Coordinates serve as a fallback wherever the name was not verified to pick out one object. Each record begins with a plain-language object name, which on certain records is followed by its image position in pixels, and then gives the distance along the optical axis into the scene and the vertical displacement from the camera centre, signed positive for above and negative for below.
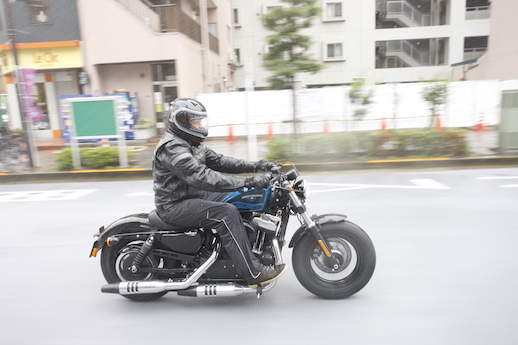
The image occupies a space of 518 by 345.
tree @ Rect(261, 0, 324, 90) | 9.92 +1.56
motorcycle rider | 2.85 -0.59
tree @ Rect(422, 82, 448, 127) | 10.12 +0.08
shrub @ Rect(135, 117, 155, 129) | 15.59 -0.59
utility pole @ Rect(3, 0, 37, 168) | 9.67 +0.51
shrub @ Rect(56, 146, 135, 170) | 9.52 -1.12
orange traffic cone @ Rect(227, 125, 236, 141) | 15.46 -1.15
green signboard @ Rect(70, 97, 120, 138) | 9.68 -0.17
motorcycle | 3.04 -1.14
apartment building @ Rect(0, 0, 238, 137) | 15.52 +2.34
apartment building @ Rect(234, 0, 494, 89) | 26.70 +4.22
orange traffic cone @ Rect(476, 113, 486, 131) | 14.81 -1.12
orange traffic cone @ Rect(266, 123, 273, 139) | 15.41 -1.10
